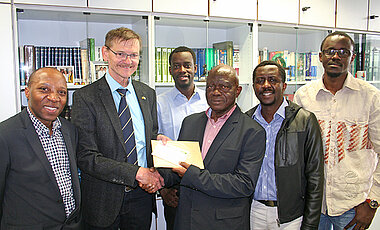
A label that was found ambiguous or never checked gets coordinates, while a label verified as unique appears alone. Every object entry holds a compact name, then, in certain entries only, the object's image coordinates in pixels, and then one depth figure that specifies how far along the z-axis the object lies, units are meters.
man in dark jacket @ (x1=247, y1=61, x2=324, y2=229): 1.83
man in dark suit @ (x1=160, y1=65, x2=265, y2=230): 1.64
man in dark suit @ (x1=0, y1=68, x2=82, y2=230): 1.61
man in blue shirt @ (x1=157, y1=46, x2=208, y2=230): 2.51
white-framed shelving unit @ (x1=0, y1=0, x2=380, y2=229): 2.38
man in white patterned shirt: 2.12
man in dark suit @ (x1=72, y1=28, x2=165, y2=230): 1.87
